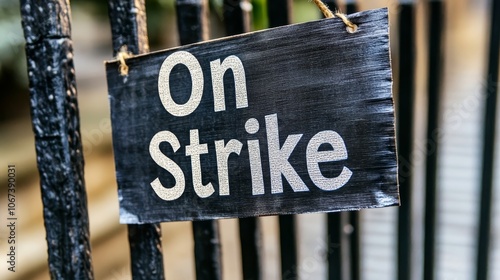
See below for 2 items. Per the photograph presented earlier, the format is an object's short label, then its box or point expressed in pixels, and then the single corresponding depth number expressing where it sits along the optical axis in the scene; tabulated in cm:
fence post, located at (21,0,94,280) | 85
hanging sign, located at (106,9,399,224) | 69
